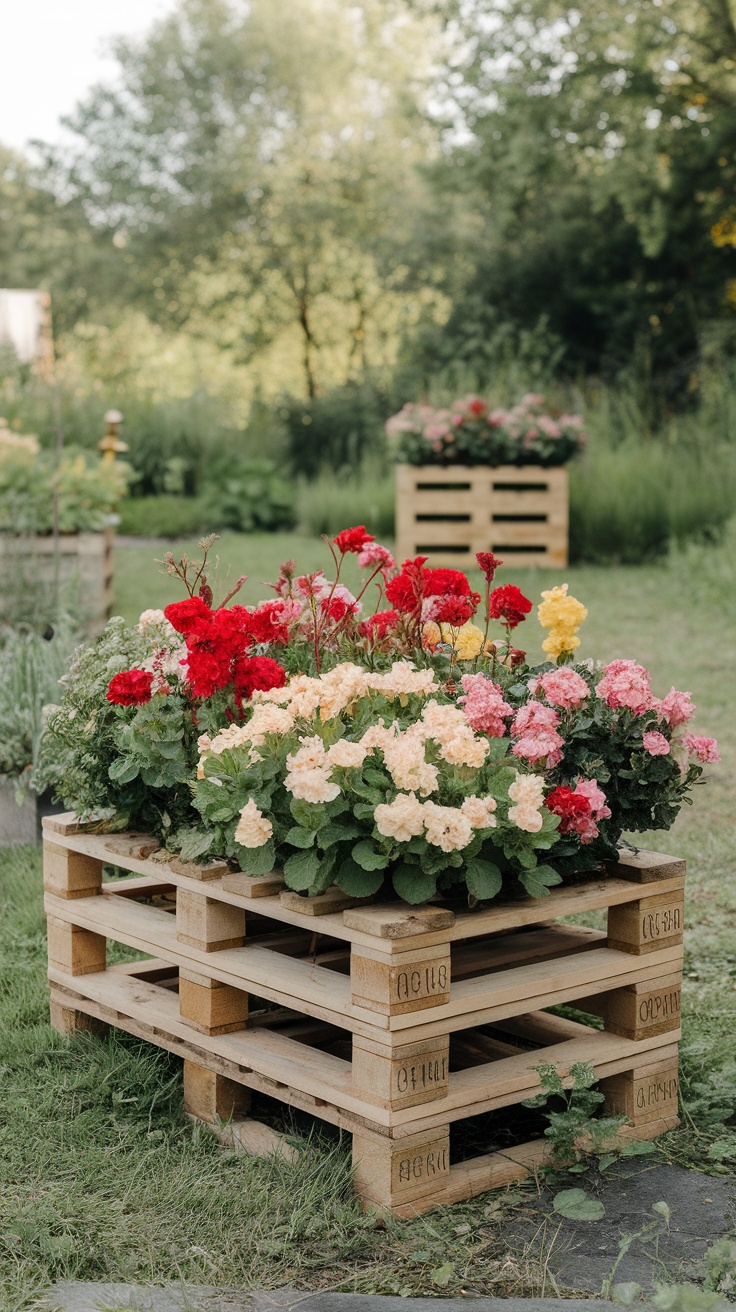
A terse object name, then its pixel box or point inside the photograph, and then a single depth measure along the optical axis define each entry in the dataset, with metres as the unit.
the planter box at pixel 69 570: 6.28
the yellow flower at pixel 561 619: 2.81
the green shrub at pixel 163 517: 12.01
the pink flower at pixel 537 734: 2.40
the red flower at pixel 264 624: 2.70
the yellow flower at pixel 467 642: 3.03
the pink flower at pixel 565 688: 2.57
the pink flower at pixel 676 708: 2.60
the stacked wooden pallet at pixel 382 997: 2.18
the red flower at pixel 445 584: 2.96
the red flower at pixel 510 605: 2.83
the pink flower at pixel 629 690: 2.59
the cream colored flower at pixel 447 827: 2.15
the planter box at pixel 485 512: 9.65
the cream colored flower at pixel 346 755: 2.23
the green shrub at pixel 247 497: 12.80
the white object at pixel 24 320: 15.33
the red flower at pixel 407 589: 2.79
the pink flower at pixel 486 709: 2.54
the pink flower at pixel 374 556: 3.20
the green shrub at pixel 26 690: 4.25
